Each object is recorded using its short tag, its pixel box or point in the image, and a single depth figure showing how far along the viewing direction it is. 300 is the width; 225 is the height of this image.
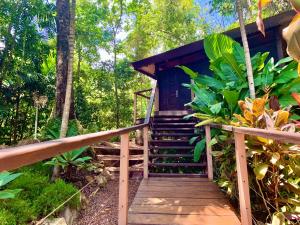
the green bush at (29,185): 3.54
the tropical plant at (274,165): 2.35
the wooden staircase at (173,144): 4.90
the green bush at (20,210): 2.97
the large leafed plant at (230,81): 3.79
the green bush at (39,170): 4.48
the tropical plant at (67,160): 4.38
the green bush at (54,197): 3.33
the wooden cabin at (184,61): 6.66
